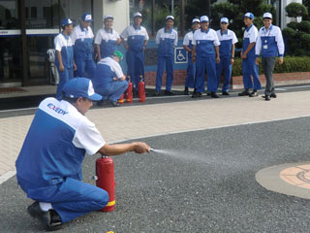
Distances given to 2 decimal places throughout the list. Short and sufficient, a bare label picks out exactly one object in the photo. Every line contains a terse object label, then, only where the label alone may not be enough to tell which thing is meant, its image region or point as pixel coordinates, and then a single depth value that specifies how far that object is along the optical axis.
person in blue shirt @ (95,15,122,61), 14.10
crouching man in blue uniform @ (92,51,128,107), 12.37
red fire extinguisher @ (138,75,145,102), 13.48
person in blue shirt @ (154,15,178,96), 15.09
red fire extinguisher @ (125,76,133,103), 13.51
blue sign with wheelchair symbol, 17.58
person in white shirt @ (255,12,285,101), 13.56
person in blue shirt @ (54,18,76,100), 12.33
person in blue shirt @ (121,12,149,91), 14.80
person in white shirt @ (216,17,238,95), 14.67
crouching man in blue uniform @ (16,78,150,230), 5.14
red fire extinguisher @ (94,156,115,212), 5.74
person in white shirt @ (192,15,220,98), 13.91
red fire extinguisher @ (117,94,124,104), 13.24
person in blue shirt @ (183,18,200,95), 15.12
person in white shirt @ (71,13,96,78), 13.41
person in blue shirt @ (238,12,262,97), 14.16
